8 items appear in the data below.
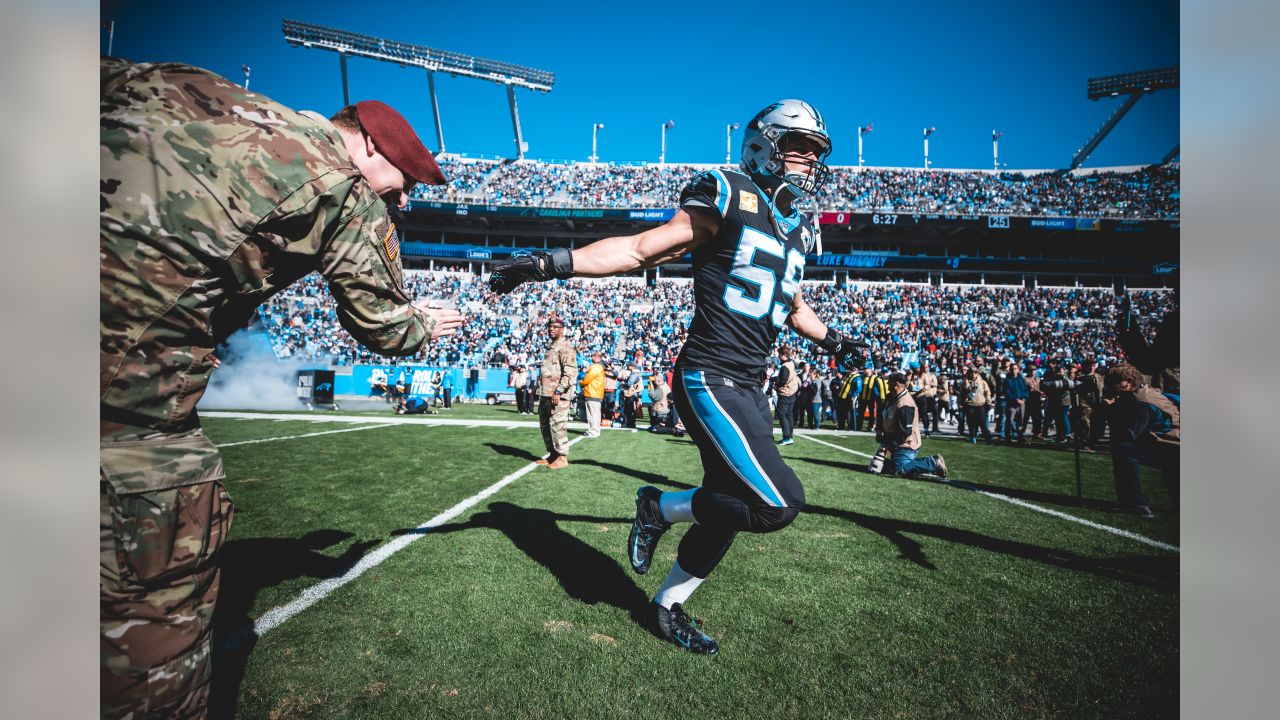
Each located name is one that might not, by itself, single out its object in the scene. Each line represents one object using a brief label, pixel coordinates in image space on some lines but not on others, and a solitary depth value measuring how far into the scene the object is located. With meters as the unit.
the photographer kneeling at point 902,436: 7.93
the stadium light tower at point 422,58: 44.03
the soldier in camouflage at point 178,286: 1.09
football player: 2.38
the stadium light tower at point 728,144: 55.53
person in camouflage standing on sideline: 7.80
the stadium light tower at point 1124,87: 43.06
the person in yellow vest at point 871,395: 13.08
